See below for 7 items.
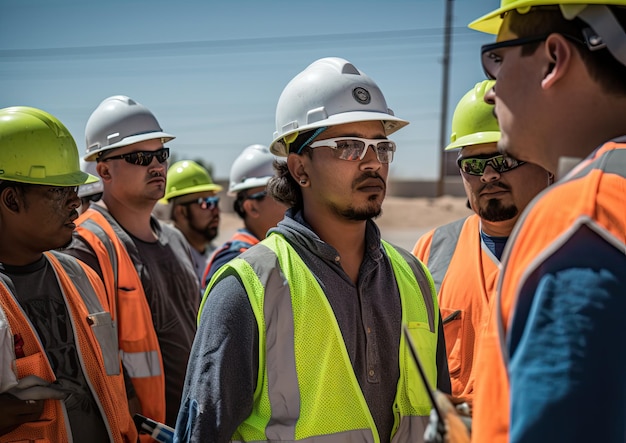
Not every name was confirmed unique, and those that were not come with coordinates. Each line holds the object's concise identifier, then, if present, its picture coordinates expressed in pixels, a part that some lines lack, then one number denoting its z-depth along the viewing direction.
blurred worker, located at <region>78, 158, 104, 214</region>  6.08
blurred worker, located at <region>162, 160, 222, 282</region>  7.87
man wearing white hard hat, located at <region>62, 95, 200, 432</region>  4.23
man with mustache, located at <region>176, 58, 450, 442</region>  2.46
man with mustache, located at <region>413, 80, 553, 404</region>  3.59
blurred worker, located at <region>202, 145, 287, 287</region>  5.39
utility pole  34.41
